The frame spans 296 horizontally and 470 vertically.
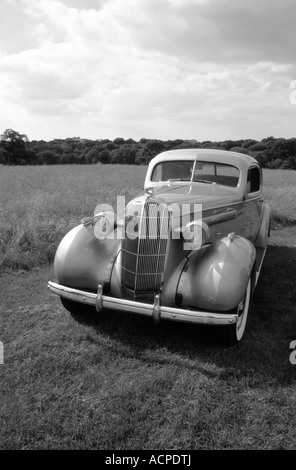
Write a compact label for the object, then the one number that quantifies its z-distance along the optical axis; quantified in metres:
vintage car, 3.06
